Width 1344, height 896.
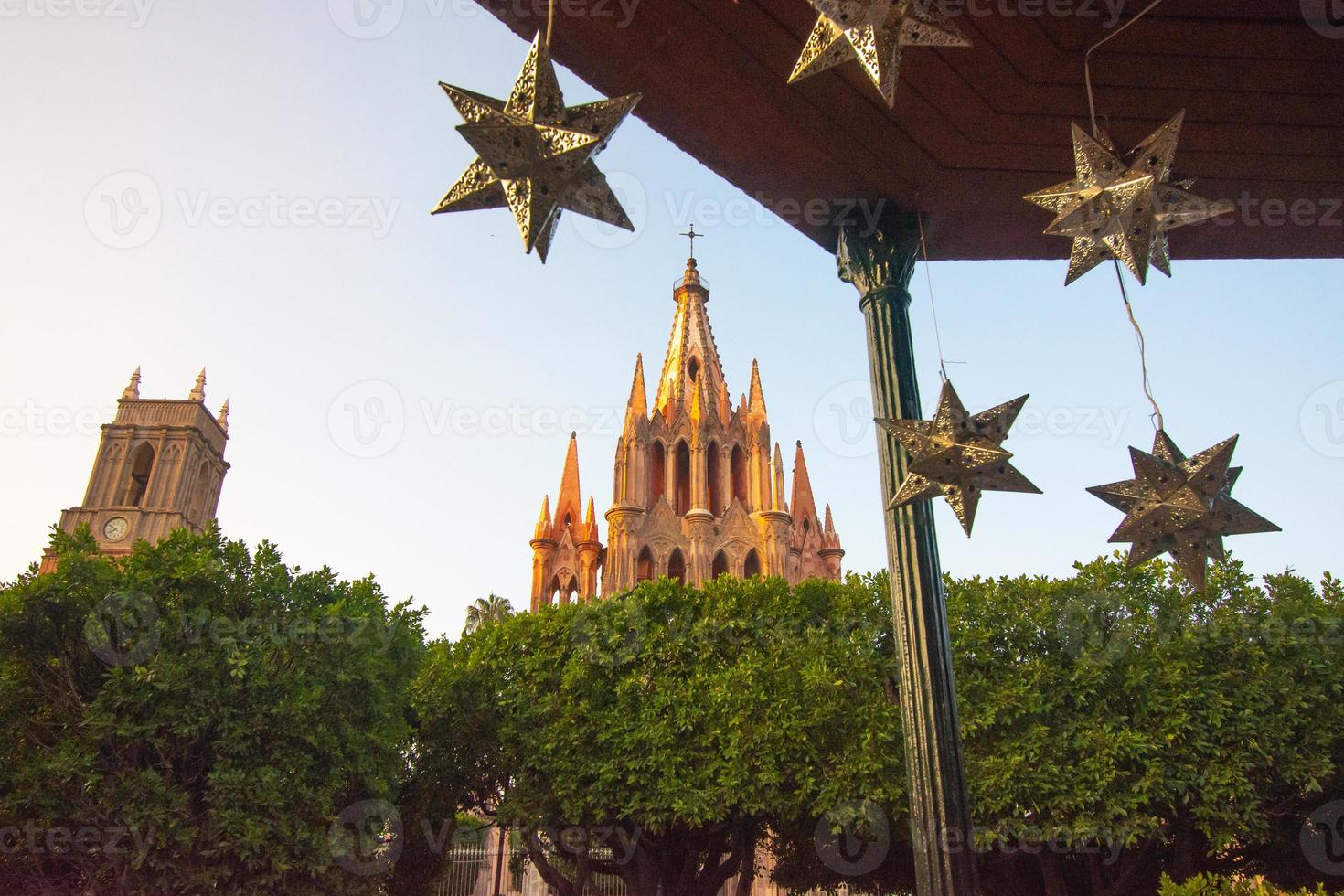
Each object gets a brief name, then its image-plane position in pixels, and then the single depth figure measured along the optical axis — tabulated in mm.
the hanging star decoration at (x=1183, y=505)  5355
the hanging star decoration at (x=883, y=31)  4004
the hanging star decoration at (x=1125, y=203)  4957
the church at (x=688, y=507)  39969
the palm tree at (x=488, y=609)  45544
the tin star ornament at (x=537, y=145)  3994
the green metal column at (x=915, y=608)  4902
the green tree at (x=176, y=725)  13250
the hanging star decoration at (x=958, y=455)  5355
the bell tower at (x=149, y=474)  46656
